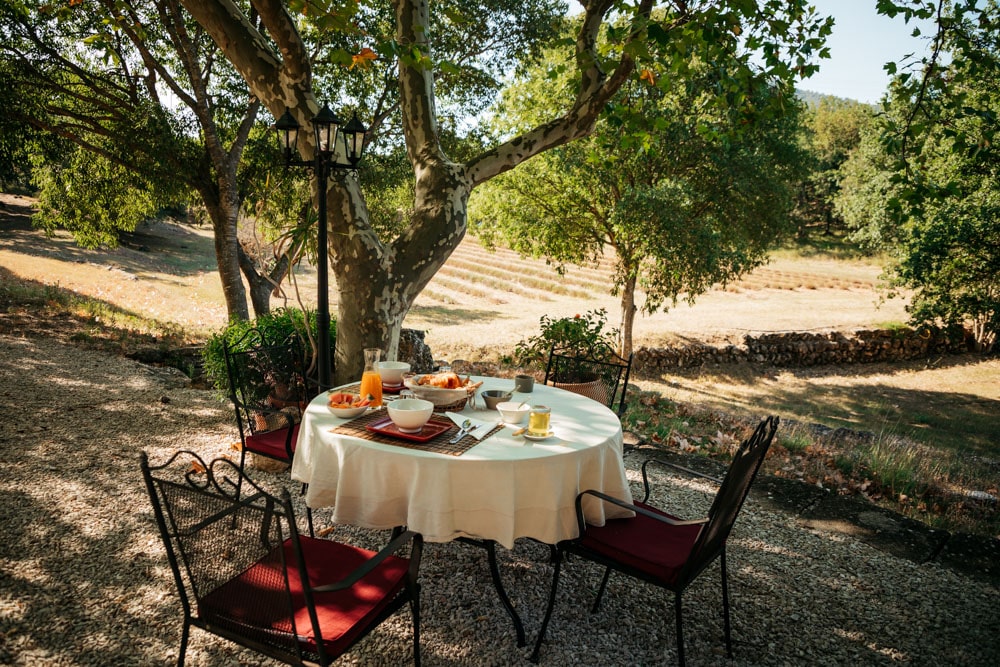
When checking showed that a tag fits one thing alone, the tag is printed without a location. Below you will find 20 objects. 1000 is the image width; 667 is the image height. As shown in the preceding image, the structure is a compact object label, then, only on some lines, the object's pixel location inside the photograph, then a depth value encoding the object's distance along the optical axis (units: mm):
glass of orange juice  2557
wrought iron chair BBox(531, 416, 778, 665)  2215
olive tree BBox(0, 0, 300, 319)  7039
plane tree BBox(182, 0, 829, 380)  4312
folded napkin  2605
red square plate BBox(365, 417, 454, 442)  2457
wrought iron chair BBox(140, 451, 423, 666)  1747
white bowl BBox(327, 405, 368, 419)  2678
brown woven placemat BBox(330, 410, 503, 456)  2389
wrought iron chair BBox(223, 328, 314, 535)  4069
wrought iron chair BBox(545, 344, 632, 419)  4395
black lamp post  3967
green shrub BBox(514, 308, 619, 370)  6867
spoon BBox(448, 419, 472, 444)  2521
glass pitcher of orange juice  2961
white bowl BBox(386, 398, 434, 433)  2459
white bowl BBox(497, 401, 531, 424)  2711
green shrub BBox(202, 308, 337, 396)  5246
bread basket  2869
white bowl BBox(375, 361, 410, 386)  3304
